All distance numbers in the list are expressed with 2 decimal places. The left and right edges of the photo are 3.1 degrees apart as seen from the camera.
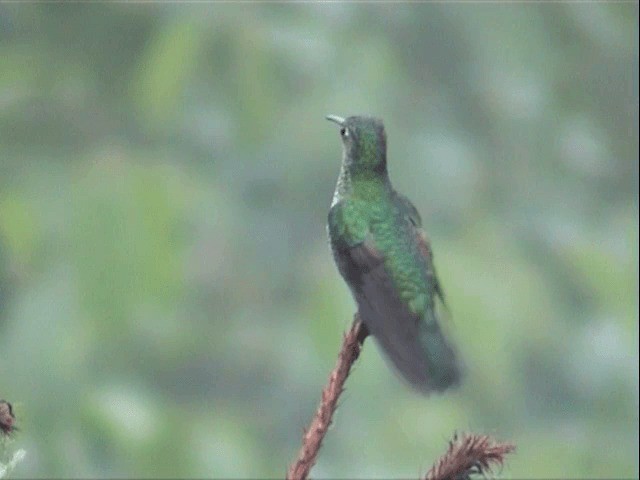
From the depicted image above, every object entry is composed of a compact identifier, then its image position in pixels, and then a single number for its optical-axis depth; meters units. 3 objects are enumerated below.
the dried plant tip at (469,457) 3.67
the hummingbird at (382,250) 3.73
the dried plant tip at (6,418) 3.62
